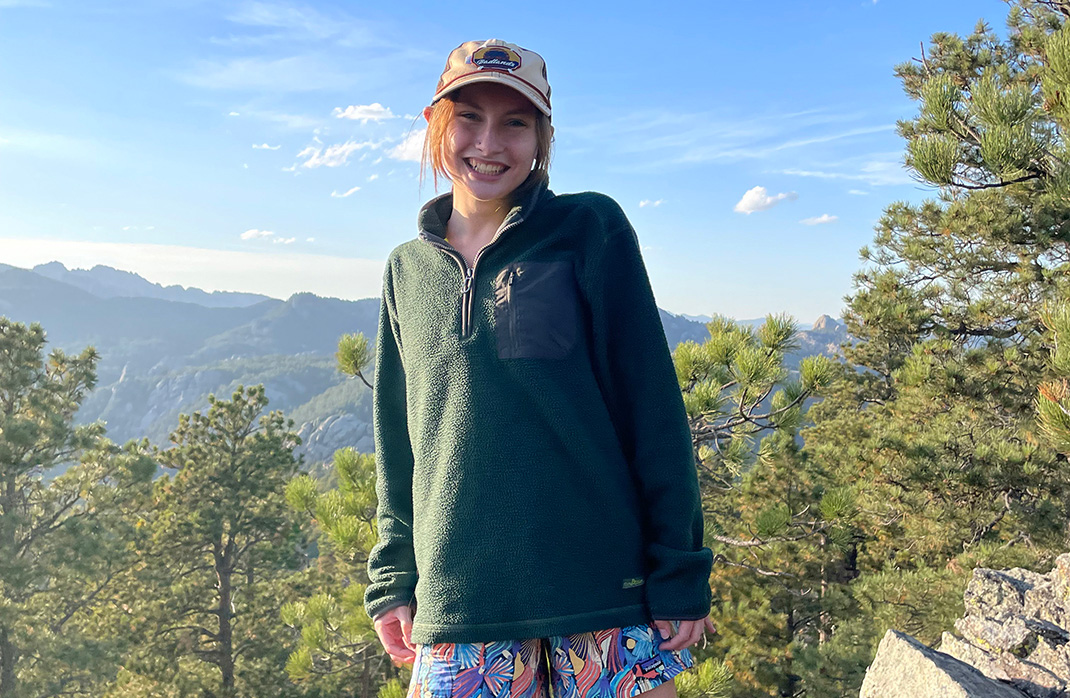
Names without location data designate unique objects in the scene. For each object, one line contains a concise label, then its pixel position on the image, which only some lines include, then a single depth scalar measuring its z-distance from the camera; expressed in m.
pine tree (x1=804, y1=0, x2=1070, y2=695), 4.37
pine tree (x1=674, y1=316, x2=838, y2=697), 3.00
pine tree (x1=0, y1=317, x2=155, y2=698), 10.41
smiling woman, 1.16
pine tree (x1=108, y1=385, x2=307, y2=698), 13.12
